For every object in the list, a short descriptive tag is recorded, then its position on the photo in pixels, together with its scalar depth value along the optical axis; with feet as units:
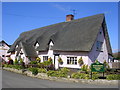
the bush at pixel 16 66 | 76.33
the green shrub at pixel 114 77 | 46.62
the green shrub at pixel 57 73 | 53.01
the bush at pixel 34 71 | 60.95
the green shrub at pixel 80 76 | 49.37
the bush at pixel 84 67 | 62.86
